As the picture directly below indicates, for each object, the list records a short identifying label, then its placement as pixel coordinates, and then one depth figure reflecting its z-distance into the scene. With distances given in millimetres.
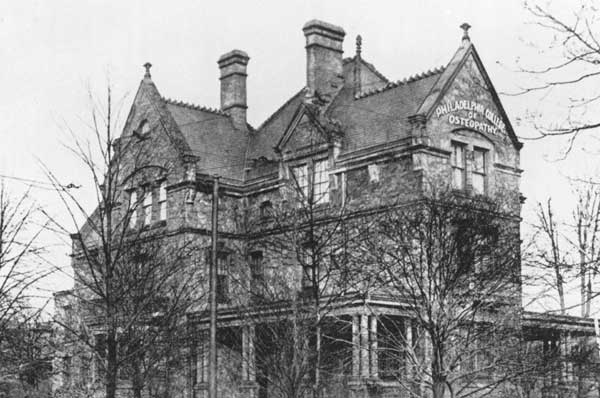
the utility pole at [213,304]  22109
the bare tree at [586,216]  36300
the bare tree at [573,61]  9906
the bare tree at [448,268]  23859
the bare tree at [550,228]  28103
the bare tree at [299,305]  23938
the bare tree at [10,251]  20250
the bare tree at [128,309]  17031
